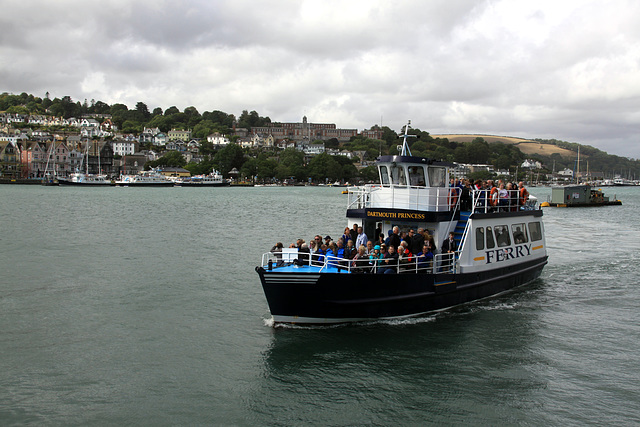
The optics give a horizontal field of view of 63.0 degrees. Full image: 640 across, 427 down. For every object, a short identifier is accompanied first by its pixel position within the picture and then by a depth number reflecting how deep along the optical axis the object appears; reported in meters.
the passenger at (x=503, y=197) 19.85
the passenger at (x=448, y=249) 17.17
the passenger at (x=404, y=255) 15.46
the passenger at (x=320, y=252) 16.02
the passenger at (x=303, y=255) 15.85
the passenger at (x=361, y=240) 16.75
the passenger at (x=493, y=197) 19.14
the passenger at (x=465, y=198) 18.64
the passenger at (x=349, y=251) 16.12
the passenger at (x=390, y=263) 15.33
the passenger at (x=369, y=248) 16.06
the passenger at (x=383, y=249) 15.79
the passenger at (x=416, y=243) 16.50
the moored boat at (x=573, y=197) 82.38
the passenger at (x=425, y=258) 15.91
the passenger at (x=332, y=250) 15.77
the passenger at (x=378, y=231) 18.60
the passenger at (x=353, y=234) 17.54
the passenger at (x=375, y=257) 15.41
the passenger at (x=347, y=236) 16.86
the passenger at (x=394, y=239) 16.59
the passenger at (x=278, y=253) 15.29
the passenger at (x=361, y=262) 15.26
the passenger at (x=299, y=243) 16.30
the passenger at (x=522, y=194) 21.00
